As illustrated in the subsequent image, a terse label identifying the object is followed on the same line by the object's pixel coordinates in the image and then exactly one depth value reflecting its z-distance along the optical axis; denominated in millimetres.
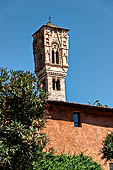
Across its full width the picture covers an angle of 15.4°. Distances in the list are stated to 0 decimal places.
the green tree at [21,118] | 17484
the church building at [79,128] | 24406
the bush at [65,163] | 20406
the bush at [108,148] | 23797
